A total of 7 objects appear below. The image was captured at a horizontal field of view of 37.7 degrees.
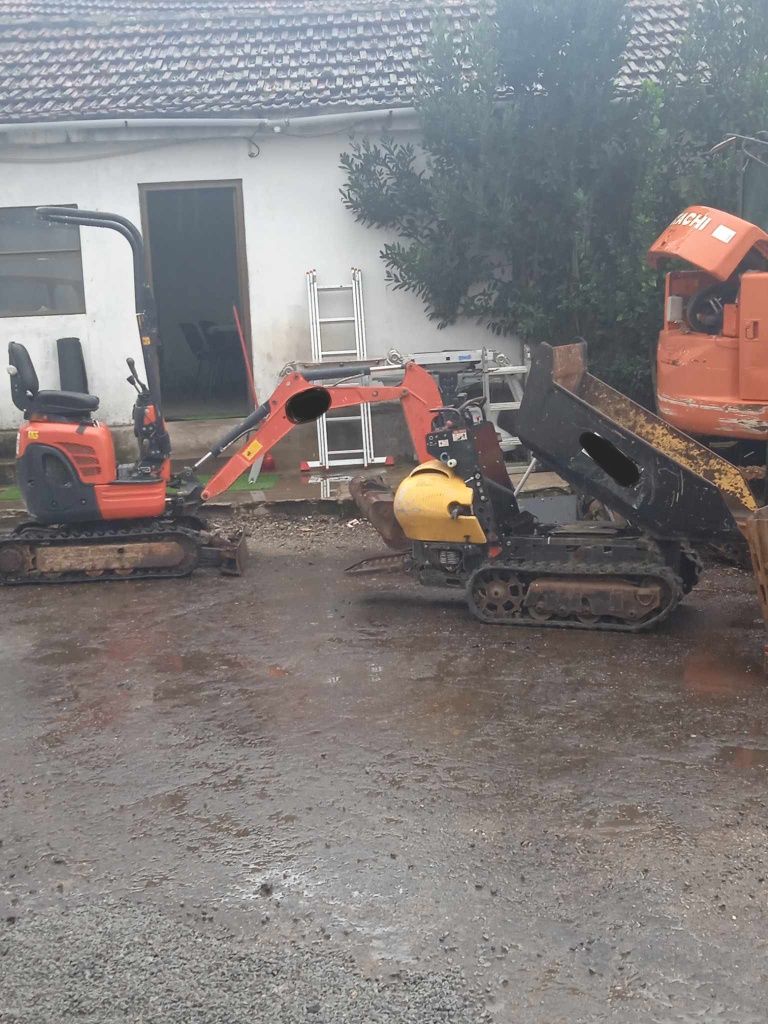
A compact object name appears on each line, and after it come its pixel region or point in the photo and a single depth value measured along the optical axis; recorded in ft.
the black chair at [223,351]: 57.88
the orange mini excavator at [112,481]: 26.04
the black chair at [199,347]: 57.47
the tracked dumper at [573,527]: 20.97
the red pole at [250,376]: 40.34
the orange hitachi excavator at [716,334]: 22.27
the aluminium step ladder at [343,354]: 38.86
